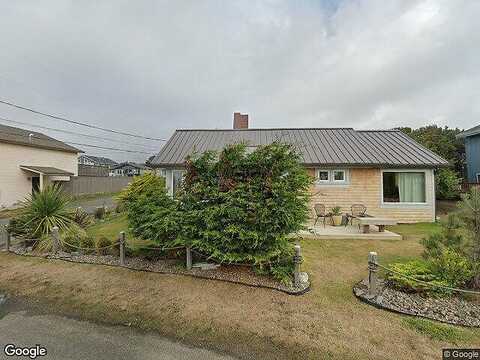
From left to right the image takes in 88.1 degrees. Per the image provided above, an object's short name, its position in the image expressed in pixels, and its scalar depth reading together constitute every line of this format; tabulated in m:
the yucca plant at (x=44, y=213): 7.93
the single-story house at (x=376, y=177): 11.63
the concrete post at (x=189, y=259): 5.65
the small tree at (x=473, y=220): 4.36
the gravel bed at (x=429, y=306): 3.75
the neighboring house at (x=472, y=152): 18.75
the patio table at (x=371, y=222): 8.74
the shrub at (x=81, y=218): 9.49
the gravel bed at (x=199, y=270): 4.95
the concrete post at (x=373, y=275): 4.46
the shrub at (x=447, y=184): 15.08
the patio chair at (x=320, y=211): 10.42
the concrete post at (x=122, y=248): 6.20
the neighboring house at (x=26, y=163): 20.49
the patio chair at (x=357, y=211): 10.66
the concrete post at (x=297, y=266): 4.91
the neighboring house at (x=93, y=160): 61.18
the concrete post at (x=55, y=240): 7.17
